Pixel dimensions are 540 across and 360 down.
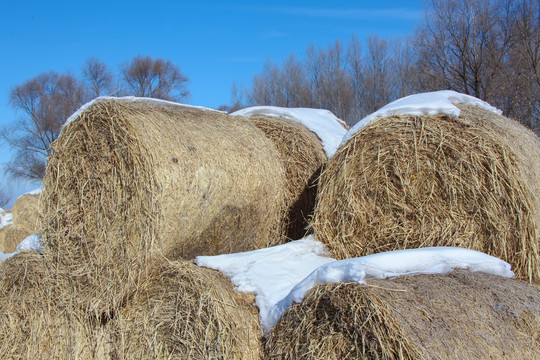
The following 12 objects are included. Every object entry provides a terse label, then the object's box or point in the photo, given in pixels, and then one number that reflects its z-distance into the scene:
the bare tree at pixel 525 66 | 17.23
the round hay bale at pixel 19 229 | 8.74
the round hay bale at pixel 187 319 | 2.81
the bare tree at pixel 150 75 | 29.96
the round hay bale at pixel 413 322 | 2.28
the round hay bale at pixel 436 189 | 3.54
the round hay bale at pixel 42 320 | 3.30
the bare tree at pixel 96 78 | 26.97
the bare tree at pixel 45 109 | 24.47
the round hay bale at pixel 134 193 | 3.20
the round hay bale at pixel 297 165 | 4.92
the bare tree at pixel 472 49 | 18.36
